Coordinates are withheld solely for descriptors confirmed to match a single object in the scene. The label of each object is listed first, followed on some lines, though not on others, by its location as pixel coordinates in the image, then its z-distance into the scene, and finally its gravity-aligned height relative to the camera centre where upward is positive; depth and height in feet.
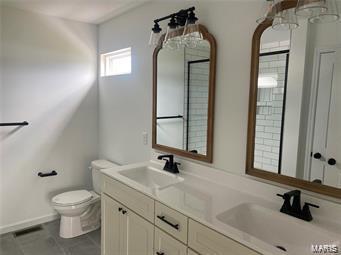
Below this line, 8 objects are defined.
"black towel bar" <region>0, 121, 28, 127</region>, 8.20 -0.95
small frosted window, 8.95 +1.30
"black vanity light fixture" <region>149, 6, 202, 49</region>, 5.92 +1.73
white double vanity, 3.83 -2.06
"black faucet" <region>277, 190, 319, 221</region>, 4.17 -1.78
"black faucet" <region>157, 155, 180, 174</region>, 6.56 -1.74
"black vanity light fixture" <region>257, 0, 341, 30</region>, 3.89 +1.43
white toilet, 8.23 -3.72
